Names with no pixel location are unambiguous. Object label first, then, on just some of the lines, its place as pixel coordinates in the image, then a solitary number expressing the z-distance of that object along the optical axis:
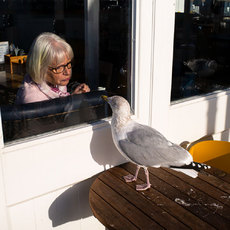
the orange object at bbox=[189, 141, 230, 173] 1.97
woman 1.66
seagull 1.44
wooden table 1.24
